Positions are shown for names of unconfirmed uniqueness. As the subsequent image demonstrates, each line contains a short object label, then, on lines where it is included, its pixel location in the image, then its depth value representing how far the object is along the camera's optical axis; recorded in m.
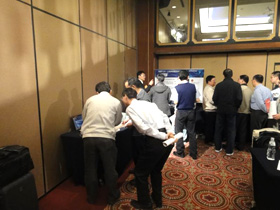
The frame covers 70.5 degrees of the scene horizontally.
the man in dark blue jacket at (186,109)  3.41
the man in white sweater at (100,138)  2.16
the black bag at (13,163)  1.61
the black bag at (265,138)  2.35
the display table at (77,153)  2.55
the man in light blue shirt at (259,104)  3.52
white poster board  4.67
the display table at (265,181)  1.54
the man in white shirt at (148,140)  1.93
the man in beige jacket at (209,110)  4.17
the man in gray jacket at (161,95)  3.85
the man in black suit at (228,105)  3.47
